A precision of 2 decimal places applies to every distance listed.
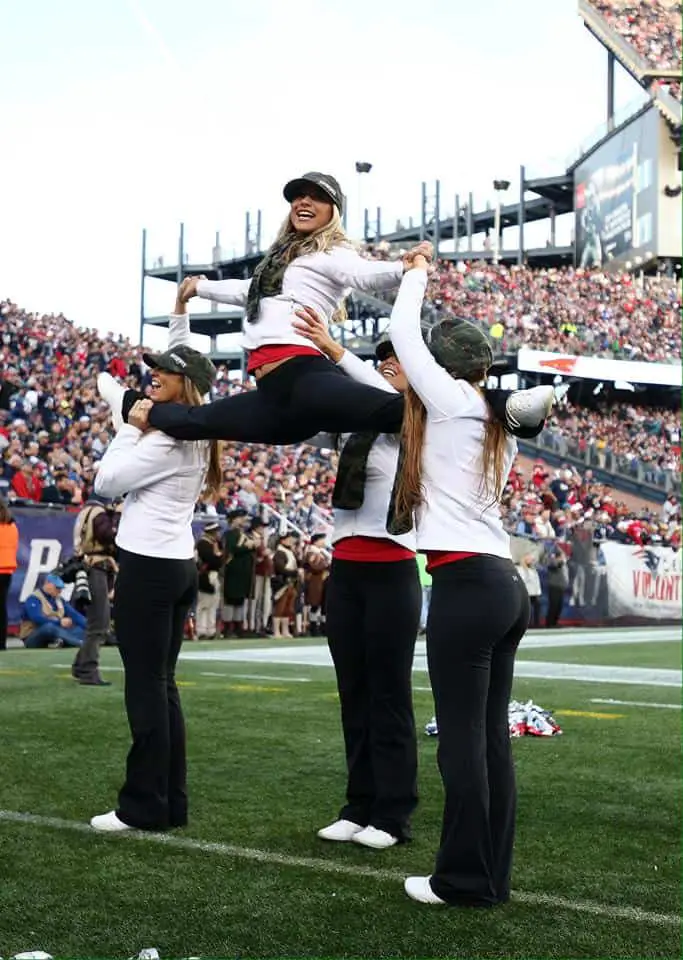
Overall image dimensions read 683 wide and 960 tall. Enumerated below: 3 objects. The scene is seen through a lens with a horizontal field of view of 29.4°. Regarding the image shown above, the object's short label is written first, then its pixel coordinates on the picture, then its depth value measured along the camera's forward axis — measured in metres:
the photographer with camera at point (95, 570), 9.39
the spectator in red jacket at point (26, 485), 15.77
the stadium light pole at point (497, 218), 63.62
